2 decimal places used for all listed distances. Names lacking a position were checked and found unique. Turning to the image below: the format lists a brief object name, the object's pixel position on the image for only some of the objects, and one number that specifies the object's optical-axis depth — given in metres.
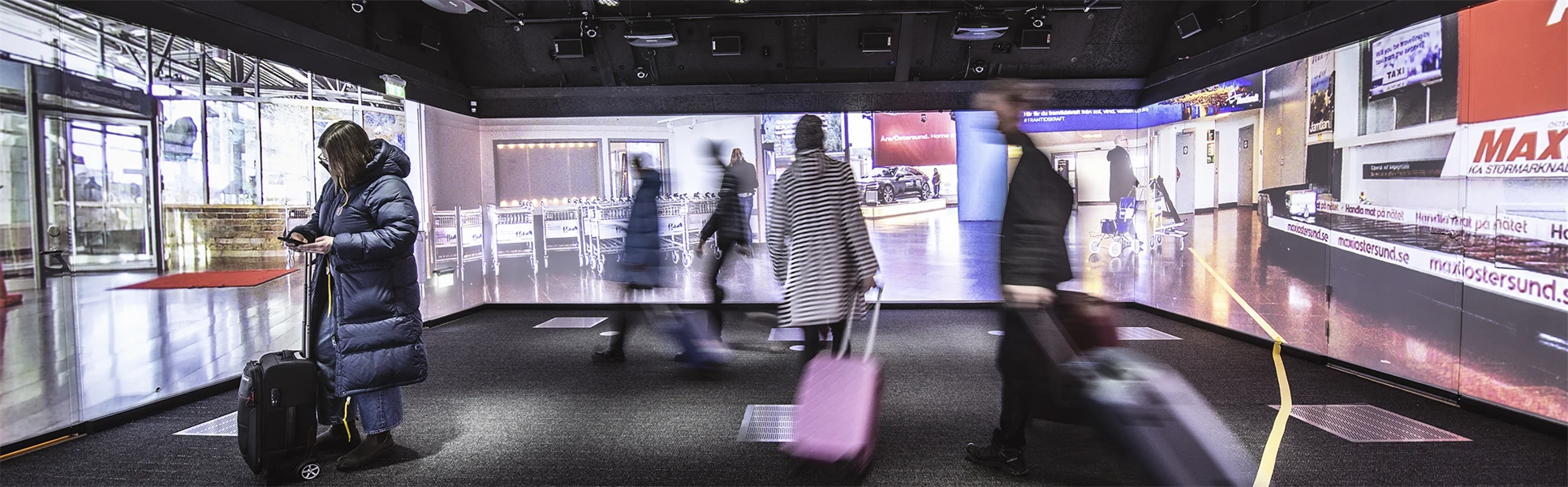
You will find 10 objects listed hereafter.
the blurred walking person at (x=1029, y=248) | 2.51
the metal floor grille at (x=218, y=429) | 3.56
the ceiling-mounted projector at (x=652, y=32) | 6.49
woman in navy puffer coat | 2.82
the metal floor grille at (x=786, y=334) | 5.90
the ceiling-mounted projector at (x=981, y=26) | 6.26
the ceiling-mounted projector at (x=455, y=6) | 5.73
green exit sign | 6.25
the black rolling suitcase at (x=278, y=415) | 2.76
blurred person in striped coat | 2.94
